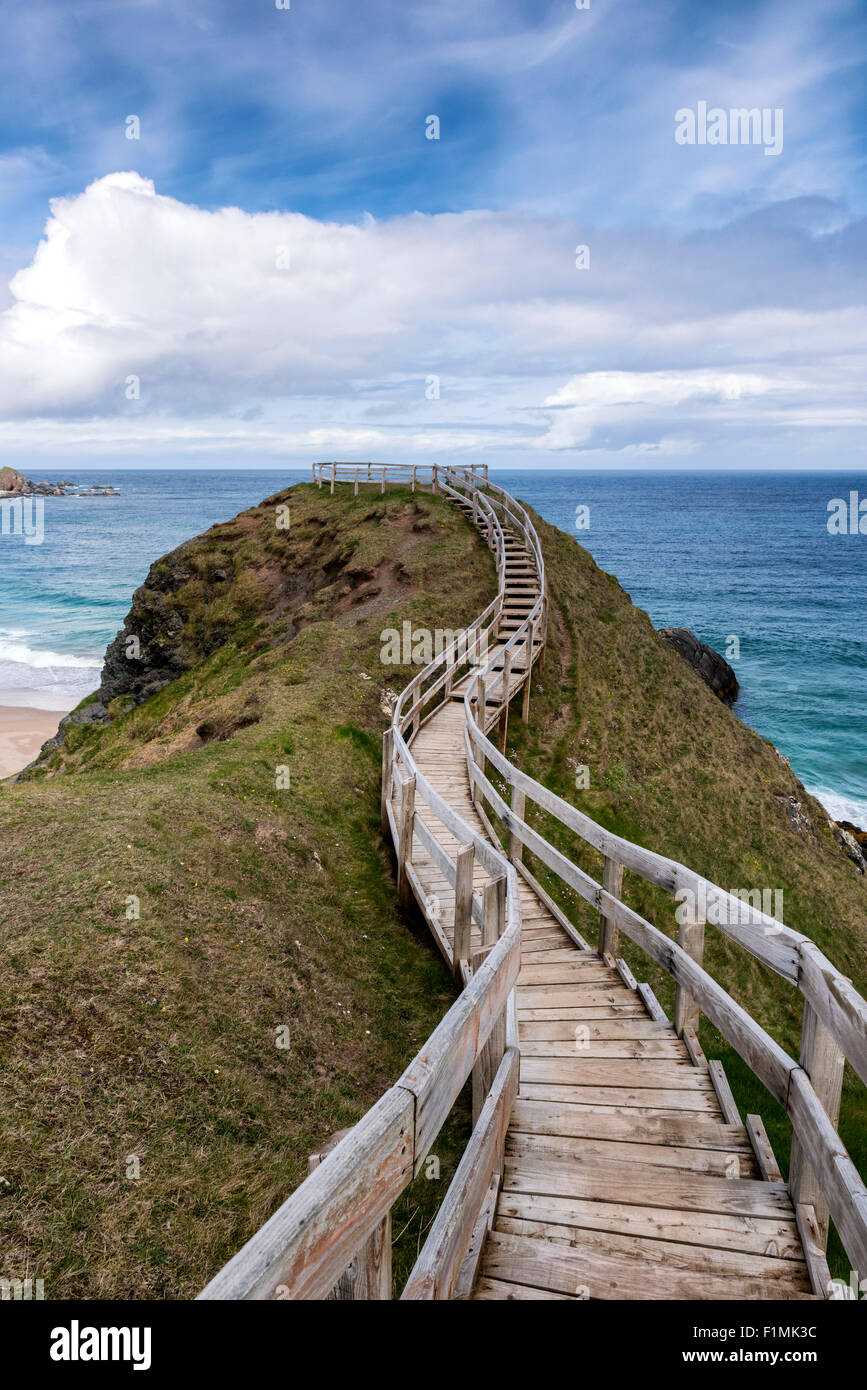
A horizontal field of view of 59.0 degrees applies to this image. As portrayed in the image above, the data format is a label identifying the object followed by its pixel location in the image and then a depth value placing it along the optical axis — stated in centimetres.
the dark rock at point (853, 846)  2431
